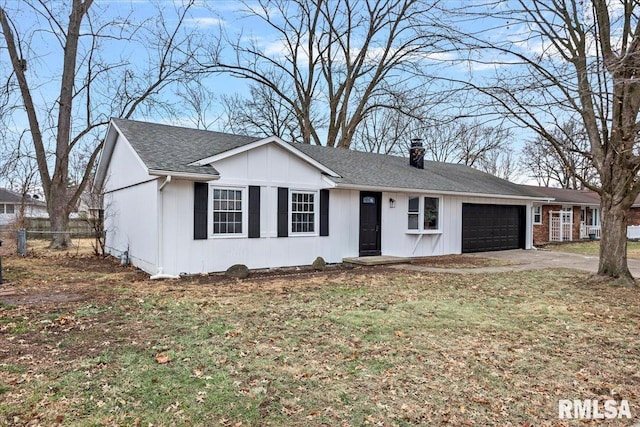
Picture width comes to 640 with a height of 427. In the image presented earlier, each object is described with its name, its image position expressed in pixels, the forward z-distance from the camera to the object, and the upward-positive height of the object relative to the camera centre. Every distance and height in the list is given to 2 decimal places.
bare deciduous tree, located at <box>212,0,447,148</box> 25.12 +9.55
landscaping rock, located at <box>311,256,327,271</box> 12.18 -1.57
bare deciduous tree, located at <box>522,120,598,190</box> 37.09 +3.80
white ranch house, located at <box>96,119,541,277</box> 10.30 +0.21
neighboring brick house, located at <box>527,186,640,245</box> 23.77 -0.19
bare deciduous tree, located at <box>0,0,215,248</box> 17.03 +5.78
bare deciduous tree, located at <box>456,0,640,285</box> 8.40 +2.70
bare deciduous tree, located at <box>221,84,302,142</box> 27.36 +6.45
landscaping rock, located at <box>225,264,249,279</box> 10.52 -1.57
